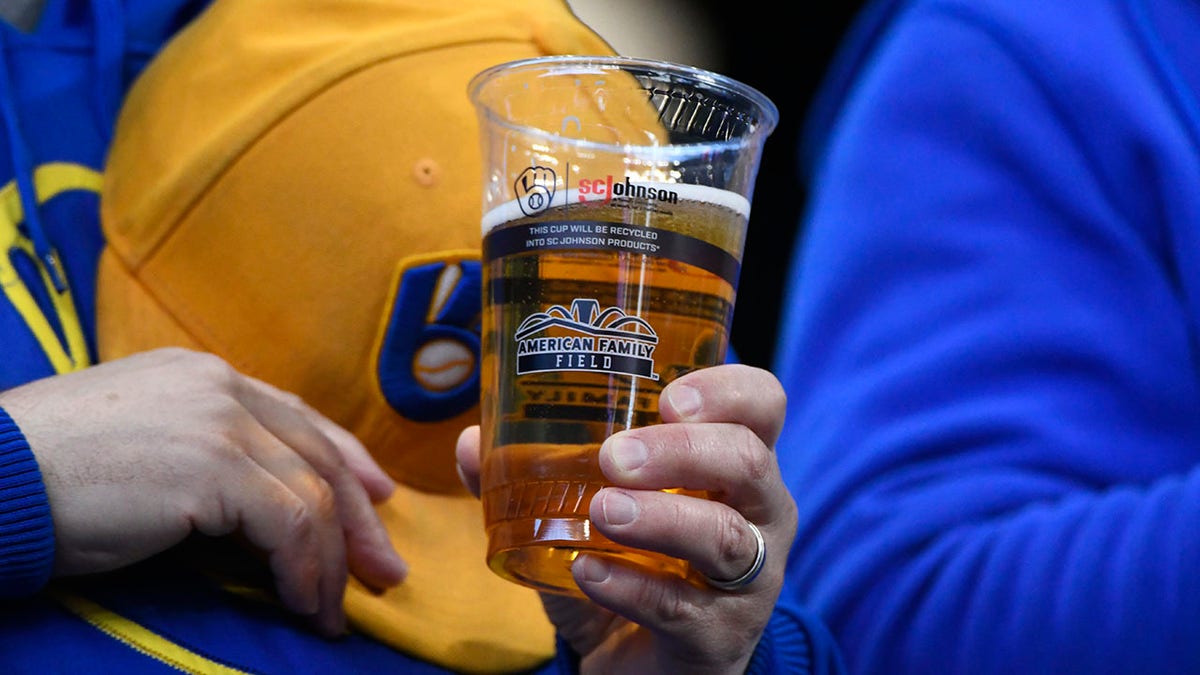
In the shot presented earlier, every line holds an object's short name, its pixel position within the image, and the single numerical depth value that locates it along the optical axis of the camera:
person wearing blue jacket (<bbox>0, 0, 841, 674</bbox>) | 2.23
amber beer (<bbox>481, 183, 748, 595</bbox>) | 2.19
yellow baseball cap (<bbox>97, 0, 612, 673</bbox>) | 2.31
